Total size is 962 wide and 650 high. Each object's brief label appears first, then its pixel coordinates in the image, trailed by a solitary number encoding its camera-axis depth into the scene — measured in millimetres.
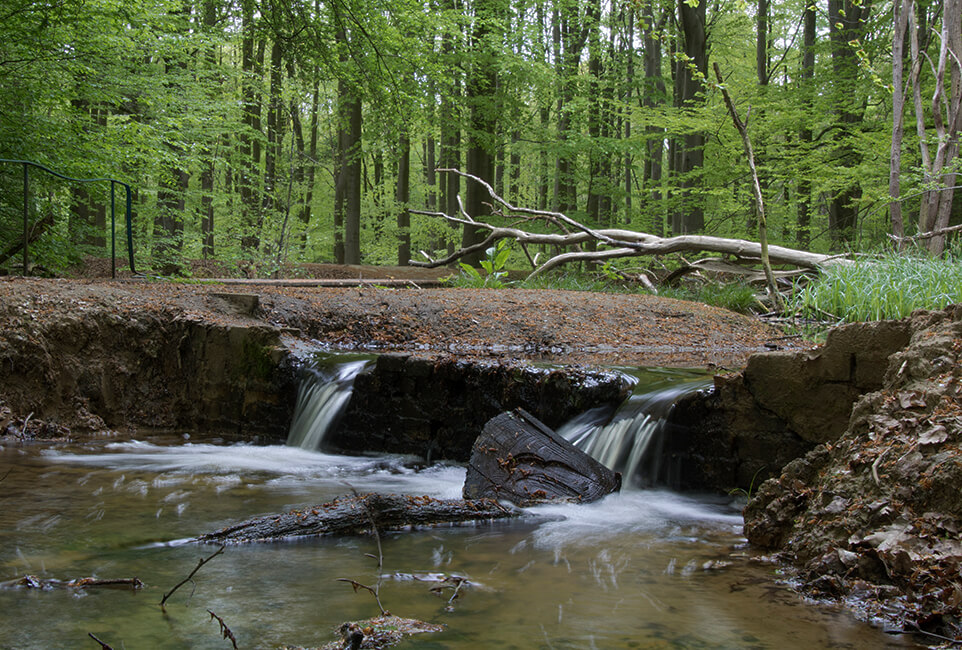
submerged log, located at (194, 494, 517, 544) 3631
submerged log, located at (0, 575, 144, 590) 2871
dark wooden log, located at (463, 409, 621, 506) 4496
